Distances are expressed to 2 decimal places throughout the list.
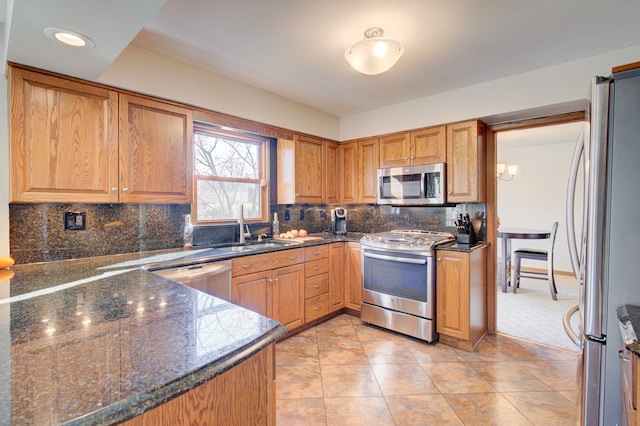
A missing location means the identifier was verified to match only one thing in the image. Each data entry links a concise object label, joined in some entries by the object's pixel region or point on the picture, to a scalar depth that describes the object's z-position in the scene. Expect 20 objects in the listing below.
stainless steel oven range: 2.77
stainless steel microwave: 3.07
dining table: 4.14
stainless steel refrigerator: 1.23
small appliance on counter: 3.98
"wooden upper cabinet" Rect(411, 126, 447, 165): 3.07
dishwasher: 2.03
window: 2.87
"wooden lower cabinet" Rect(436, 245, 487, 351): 2.64
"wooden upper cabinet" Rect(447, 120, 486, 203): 2.88
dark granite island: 0.56
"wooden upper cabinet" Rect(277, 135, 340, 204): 3.37
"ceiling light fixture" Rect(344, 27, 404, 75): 1.79
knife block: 2.85
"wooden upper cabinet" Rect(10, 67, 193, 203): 1.75
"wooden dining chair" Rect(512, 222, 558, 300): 4.09
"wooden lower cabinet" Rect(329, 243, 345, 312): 3.37
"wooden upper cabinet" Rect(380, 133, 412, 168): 3.33
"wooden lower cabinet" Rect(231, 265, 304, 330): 2.50
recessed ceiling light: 1.38
